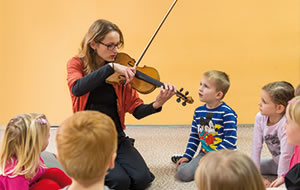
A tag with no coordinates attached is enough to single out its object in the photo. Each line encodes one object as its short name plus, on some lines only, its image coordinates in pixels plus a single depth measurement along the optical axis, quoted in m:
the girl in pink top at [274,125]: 1.61
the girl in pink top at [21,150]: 1.19
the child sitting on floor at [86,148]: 0.87
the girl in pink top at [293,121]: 1.17
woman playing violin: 1.65
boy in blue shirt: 1.80
